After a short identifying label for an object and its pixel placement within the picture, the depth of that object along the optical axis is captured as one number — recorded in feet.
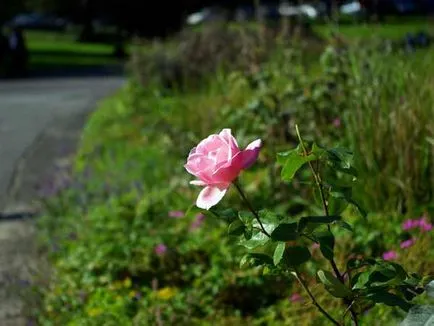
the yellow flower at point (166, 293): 15.47
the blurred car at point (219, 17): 54.29
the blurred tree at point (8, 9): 118.32
